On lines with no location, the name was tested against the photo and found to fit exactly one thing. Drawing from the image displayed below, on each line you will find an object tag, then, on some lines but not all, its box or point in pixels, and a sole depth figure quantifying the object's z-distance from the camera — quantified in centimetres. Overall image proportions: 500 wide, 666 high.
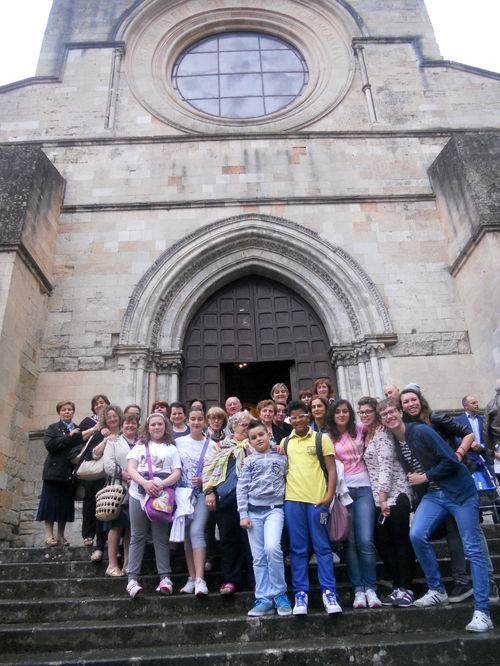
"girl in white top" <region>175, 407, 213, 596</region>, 391
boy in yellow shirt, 348
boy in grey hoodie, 349
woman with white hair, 391
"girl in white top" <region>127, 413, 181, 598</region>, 394
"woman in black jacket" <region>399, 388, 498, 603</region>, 371
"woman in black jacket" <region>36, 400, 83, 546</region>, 518
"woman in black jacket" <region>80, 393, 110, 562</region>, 489
